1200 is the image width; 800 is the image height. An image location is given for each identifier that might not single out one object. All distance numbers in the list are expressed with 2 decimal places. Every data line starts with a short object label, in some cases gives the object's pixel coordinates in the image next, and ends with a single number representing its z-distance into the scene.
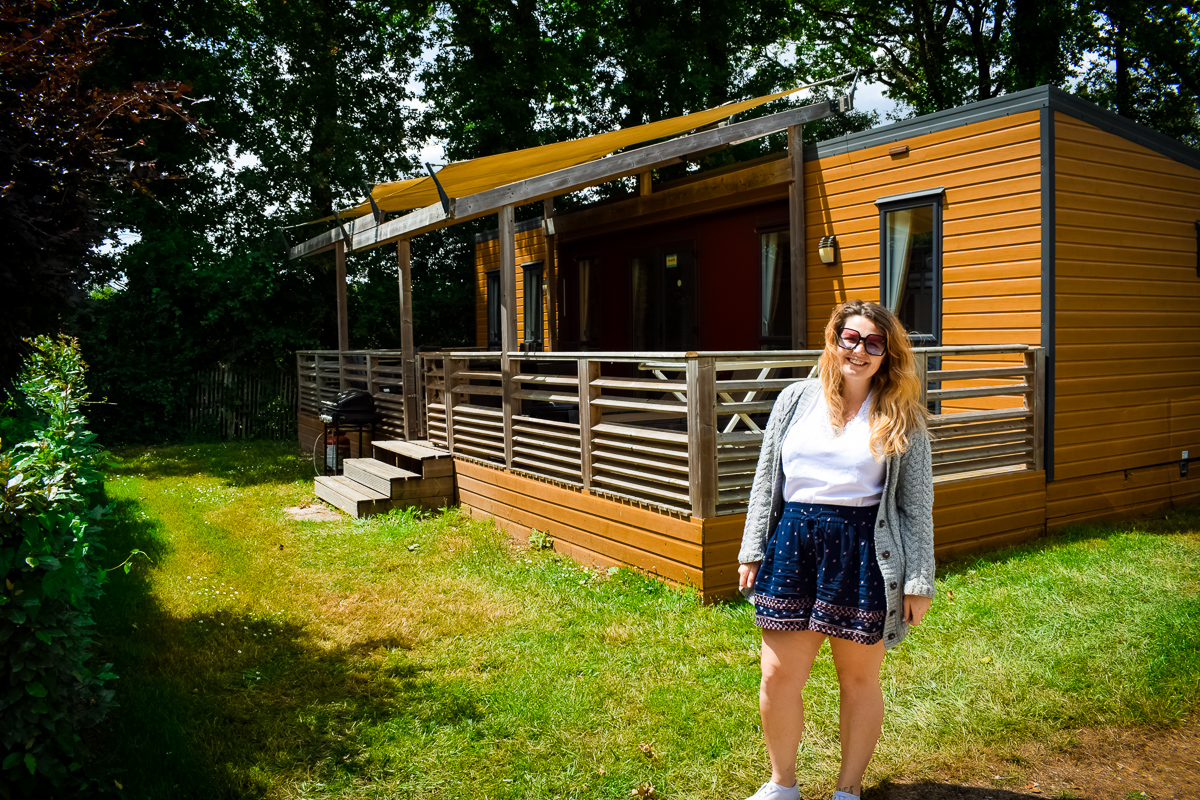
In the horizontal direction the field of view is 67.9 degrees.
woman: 2.89
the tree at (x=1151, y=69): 20.89
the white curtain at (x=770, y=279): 9.51
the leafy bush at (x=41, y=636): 2.77
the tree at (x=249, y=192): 15.96
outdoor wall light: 8.59
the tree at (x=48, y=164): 3.20
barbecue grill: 11.45
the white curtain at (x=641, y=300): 11.64
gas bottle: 11.46
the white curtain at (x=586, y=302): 12.95
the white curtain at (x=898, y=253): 8.04
